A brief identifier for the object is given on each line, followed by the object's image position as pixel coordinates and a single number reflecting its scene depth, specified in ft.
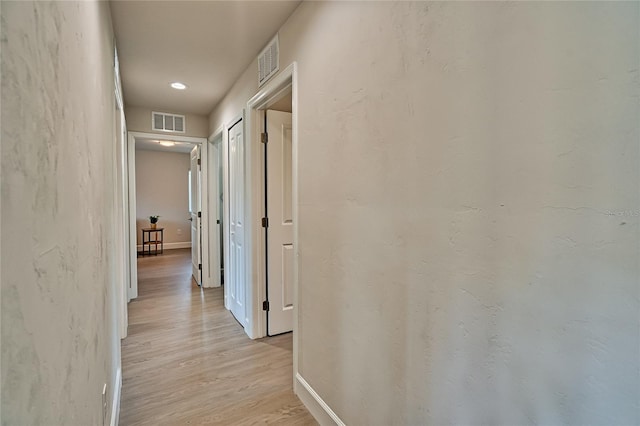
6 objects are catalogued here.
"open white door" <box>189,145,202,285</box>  15.08
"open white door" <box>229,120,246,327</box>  10.06
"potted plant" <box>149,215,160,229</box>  23.96
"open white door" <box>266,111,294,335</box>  9.38
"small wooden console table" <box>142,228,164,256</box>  23.42
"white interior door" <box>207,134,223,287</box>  14.39
